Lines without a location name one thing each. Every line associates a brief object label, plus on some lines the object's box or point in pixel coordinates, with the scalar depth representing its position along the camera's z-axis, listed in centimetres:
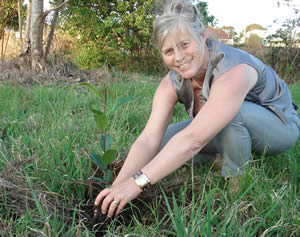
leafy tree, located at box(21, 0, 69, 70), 474
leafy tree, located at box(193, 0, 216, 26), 869
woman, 132
